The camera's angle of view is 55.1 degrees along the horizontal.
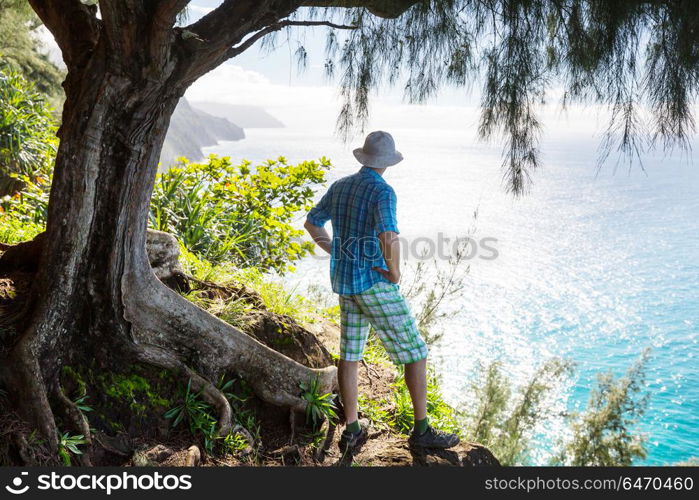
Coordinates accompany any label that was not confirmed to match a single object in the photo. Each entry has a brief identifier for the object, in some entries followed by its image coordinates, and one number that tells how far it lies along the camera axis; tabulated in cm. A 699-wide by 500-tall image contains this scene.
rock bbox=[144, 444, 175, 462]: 320
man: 328
